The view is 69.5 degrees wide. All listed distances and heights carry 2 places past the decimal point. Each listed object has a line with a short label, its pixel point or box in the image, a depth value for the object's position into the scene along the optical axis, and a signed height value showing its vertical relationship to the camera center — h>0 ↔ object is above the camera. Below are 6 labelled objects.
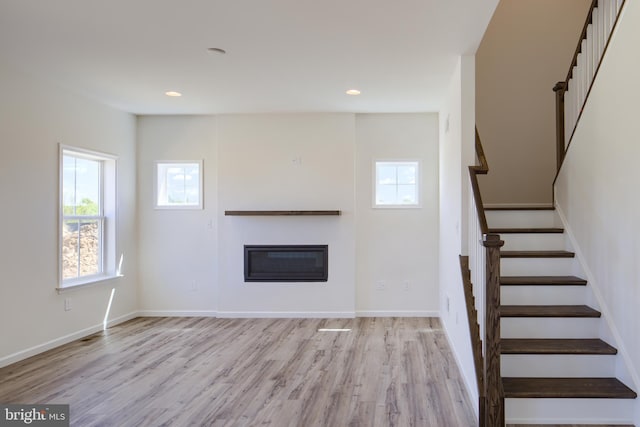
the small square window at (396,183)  6.04 +0.37
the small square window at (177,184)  6.18 +0.36
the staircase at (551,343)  2.81 -0.89
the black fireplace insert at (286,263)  5.96 -0.68
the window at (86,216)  4.98 -0.07
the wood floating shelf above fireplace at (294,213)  5.77 -0.03
